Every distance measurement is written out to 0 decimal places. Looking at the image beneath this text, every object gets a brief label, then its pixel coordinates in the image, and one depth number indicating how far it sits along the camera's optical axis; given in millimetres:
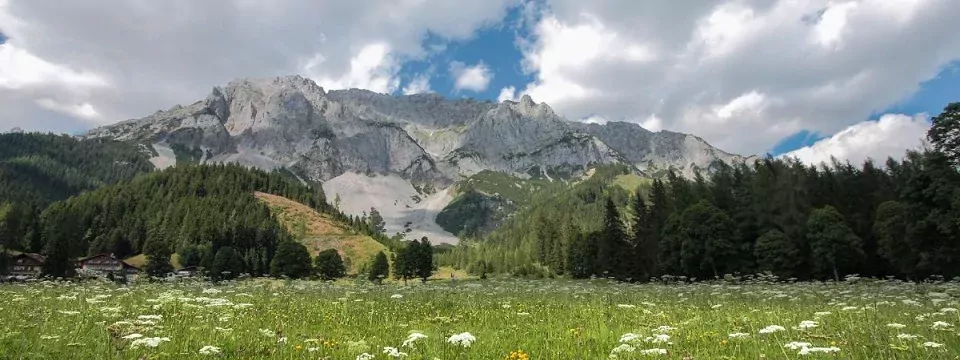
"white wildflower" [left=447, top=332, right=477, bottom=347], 6408
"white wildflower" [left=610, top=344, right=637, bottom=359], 7494
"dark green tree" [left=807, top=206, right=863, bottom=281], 54375
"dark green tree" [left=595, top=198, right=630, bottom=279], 80062
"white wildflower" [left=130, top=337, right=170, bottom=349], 6202
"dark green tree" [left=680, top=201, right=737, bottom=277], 61094
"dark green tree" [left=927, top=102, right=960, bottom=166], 43969
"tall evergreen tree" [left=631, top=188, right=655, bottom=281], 74688
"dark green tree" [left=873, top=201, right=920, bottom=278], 48062
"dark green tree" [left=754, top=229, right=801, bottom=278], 56750
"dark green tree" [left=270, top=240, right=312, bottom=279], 124044
